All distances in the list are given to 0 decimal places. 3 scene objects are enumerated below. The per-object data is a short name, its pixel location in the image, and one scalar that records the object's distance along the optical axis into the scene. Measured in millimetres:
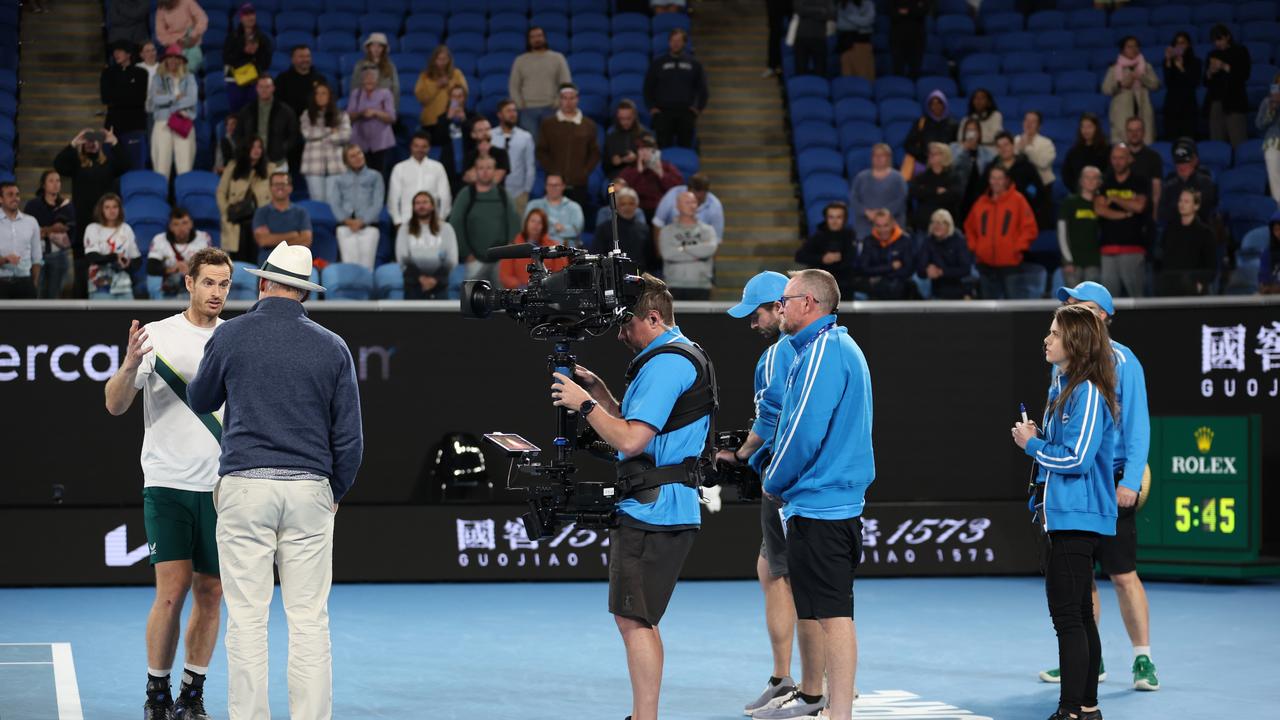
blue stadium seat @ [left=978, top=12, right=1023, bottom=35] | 18938
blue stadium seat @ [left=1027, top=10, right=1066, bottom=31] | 18859
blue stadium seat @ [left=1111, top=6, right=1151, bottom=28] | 18609
